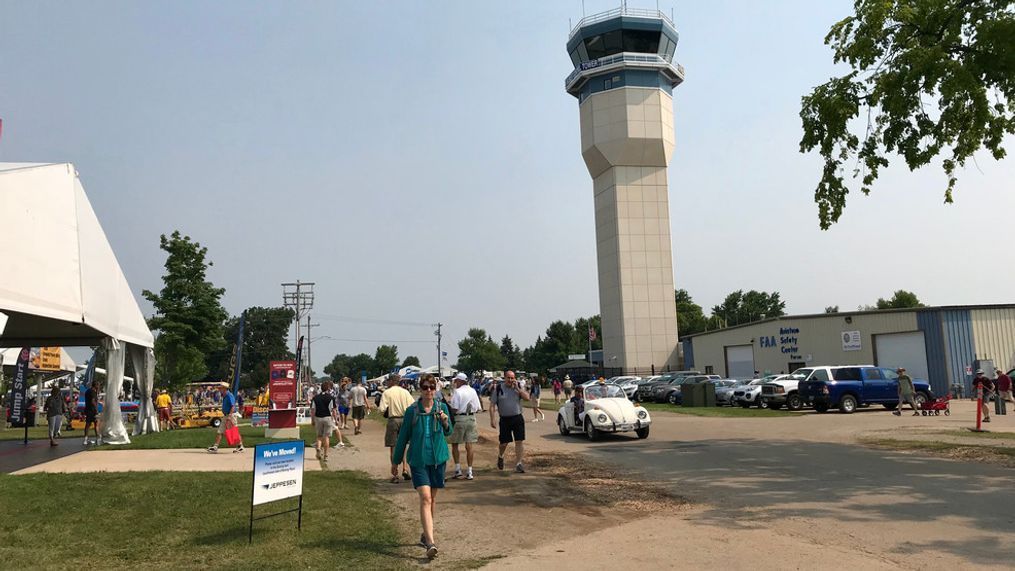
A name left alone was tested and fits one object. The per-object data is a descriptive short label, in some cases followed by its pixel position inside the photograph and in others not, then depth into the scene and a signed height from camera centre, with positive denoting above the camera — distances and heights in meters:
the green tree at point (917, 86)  13.46 +5.76
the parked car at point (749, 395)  32.06 -0.84
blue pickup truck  25.97 -0.53
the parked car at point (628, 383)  42.28 -0.19
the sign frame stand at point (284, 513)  7.14 -1.42
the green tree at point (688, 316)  109.50 +9.88
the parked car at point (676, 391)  36.19 -0.63
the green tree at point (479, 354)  127.38 +5.63
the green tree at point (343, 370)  191.73 +5.17
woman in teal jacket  6.96 -0.57
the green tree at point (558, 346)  112.31 +5.82
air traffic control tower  65.00 +19.10
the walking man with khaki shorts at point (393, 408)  11.91 -0.35
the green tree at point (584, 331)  112.57 +8.03
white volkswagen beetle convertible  17.61 -0.87
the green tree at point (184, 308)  32.56 +3.94
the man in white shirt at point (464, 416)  11.52 -0.51
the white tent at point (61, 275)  12.87 +2.56
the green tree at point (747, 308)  121.62 +11.84
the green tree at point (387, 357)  171.50 +7.39
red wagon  24.05 -1.21
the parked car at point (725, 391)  33.99 -0.67
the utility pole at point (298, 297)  61.66 +8.07
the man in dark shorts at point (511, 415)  12.48 -0.56
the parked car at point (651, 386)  39.97 -0.37
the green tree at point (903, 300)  101.74 +10.38
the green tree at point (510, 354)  135.88 +5.83
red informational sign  27.64 +0.21
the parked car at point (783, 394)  29.06 -0.75
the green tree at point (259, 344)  121.81 +8.37
